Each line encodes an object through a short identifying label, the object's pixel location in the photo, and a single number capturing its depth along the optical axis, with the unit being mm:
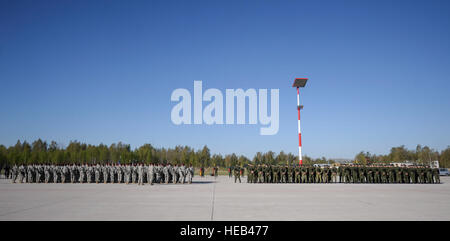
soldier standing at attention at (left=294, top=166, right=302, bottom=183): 22672
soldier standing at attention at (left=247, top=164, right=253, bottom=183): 22875
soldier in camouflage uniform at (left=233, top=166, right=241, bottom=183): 24344
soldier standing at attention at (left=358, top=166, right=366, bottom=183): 22816
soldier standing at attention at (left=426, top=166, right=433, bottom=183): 23109
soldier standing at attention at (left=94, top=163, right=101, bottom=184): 21797
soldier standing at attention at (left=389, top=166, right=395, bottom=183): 23162
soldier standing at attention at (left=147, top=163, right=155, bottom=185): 20481
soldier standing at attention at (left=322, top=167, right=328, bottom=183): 22905
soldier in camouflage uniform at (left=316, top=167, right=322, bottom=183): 22672
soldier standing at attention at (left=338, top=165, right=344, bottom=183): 23234
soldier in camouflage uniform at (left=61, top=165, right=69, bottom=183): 21875
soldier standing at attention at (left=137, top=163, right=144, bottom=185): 20203
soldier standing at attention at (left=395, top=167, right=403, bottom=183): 22998
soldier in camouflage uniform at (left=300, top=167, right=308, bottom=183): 22688
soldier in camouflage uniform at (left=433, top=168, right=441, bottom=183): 23312
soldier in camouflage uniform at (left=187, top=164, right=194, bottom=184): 22291
